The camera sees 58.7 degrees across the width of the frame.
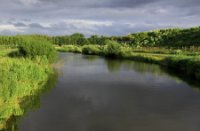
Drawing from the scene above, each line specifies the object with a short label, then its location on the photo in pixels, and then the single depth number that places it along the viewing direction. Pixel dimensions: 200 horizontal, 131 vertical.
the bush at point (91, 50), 45.35
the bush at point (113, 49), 38.56
